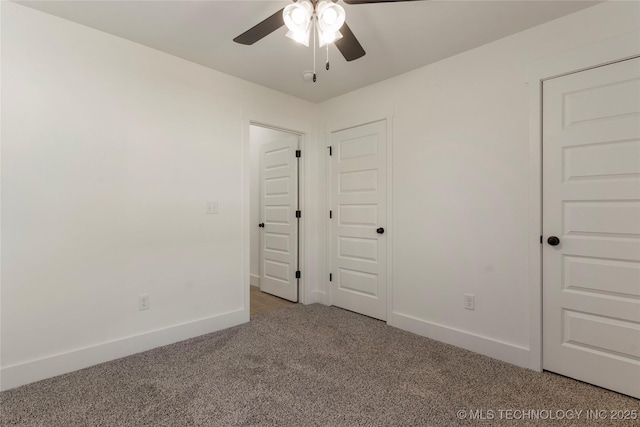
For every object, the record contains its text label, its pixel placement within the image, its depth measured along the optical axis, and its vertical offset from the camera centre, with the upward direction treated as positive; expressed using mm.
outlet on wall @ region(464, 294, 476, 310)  2490 -750
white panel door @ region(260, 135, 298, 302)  3764 -94
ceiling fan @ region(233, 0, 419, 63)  1485 +979
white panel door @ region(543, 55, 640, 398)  1835 -93
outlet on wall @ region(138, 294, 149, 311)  2445 -740
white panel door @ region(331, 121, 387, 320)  3135 -95
